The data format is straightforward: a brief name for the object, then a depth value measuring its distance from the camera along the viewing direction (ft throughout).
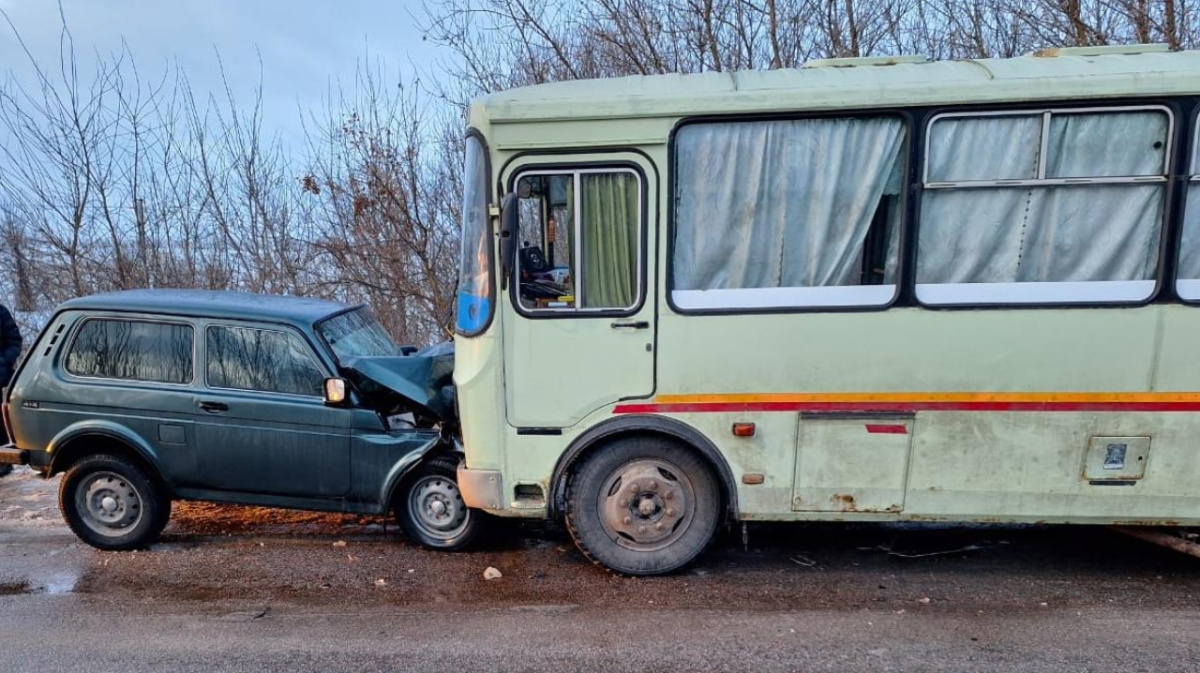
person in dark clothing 21.80
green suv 14.62
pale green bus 11.82
